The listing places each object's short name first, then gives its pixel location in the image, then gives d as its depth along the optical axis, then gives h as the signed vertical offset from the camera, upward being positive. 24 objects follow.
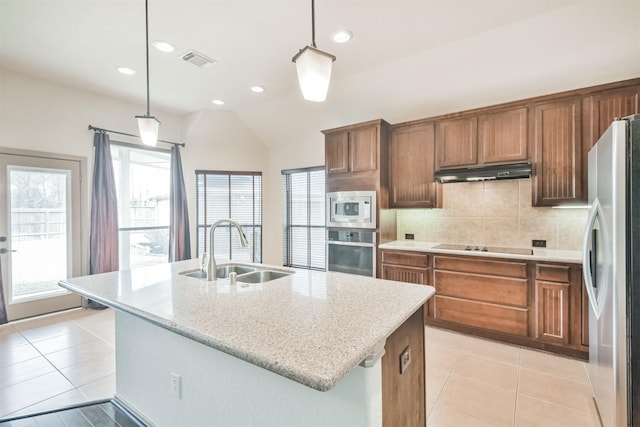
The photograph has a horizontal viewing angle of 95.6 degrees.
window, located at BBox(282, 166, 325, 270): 5.09 -0.09
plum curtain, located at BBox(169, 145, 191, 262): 4.85 -0.06
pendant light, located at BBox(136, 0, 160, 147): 2.40 +0.71
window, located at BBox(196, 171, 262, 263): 5.24 +0.06
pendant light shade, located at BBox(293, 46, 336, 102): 1.51 +0.75
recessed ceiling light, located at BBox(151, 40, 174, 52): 2.87 +1.69
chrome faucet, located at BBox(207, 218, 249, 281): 1.91 -0.34
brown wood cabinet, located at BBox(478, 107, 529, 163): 3.10 +0.83
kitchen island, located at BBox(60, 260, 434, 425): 1.00 -0.46
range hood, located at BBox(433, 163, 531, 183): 3.03 +0.43
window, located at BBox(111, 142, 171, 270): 4.50 +0.17
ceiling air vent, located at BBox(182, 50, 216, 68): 3.10 +1.70
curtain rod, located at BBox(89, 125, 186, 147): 4.09 +1.20
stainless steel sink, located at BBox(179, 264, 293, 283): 2.18 -0.47
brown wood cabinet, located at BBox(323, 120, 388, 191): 3.81 +0.76
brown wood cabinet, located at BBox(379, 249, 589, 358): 2.67 -0.88
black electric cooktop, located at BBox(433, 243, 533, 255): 3.06 -0.43
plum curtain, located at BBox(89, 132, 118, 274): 4.05 +0.00
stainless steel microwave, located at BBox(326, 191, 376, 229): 3.79 +0.04
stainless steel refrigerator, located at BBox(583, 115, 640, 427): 1.38 -0.30
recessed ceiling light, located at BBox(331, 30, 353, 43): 2.69 +1.67
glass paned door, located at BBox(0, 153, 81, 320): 3.51 -0.23
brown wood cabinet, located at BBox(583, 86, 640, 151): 2.58 +0.93
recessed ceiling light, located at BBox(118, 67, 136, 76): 3.46 +1.72
